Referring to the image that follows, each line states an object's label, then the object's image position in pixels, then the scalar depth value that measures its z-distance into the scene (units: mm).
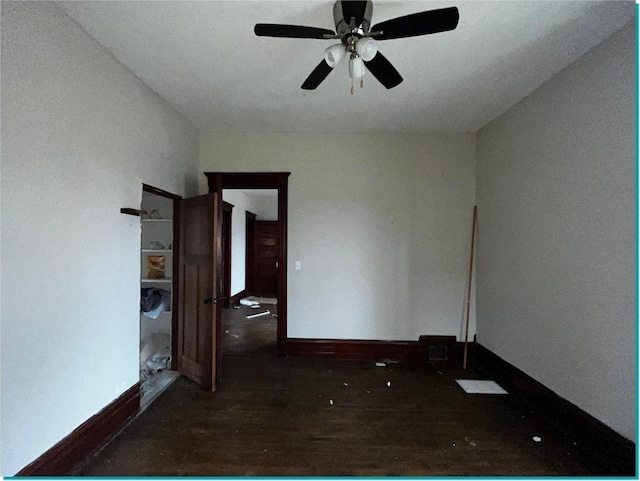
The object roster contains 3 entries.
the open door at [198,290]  2846
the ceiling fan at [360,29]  1489
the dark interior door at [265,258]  8414
